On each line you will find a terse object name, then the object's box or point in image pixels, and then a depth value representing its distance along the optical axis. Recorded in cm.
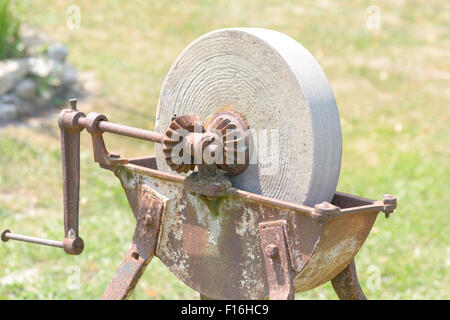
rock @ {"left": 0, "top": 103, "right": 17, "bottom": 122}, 743
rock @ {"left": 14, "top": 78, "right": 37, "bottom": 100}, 770
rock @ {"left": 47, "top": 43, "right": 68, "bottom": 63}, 822
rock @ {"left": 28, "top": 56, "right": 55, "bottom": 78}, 779
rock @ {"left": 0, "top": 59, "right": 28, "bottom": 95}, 749
